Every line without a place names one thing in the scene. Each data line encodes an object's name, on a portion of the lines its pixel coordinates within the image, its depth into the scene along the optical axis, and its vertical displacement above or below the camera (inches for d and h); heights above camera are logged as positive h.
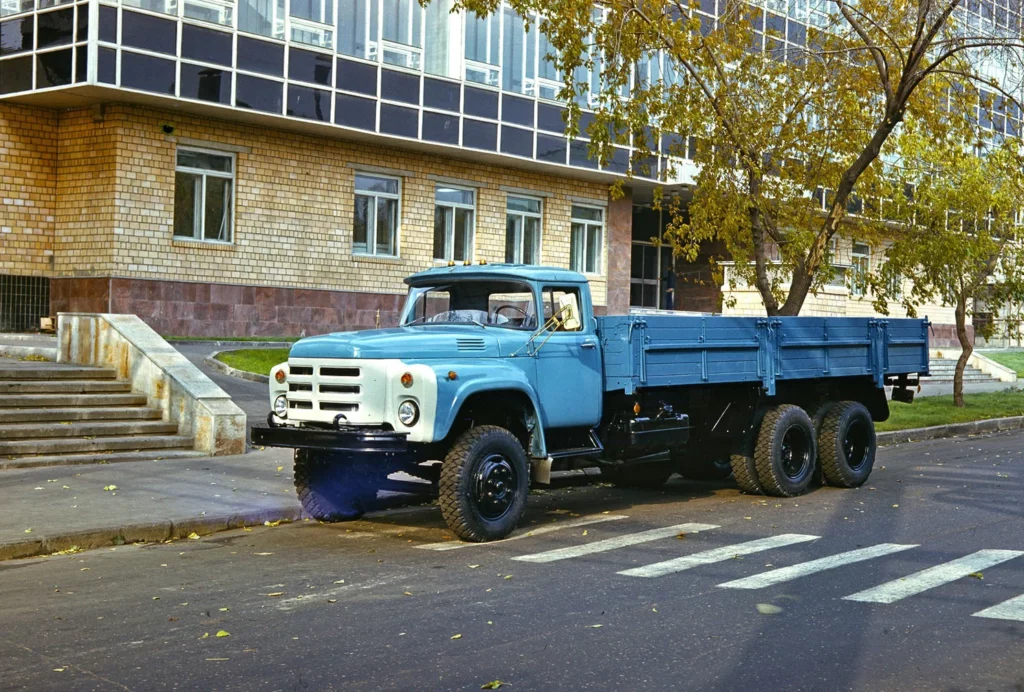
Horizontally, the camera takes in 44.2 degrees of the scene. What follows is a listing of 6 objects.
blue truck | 388.5 -21.0
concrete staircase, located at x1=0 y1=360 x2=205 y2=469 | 546.3 -43.0
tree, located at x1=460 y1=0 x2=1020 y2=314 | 688.4 +145.0
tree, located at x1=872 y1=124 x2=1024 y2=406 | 882.8 +85.1
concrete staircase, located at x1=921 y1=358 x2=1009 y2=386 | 1369.1 -27.6
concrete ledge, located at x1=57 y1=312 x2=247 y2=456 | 580.1 -20.7
